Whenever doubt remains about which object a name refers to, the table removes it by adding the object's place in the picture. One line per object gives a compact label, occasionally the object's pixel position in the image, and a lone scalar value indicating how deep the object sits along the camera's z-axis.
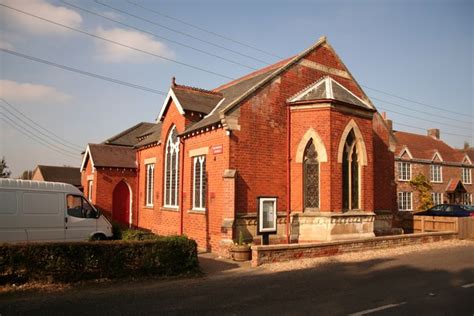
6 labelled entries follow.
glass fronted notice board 13.76
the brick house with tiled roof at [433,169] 37.03
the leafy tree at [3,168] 62.04
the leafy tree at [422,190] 37.16
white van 12.12
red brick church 15.00
